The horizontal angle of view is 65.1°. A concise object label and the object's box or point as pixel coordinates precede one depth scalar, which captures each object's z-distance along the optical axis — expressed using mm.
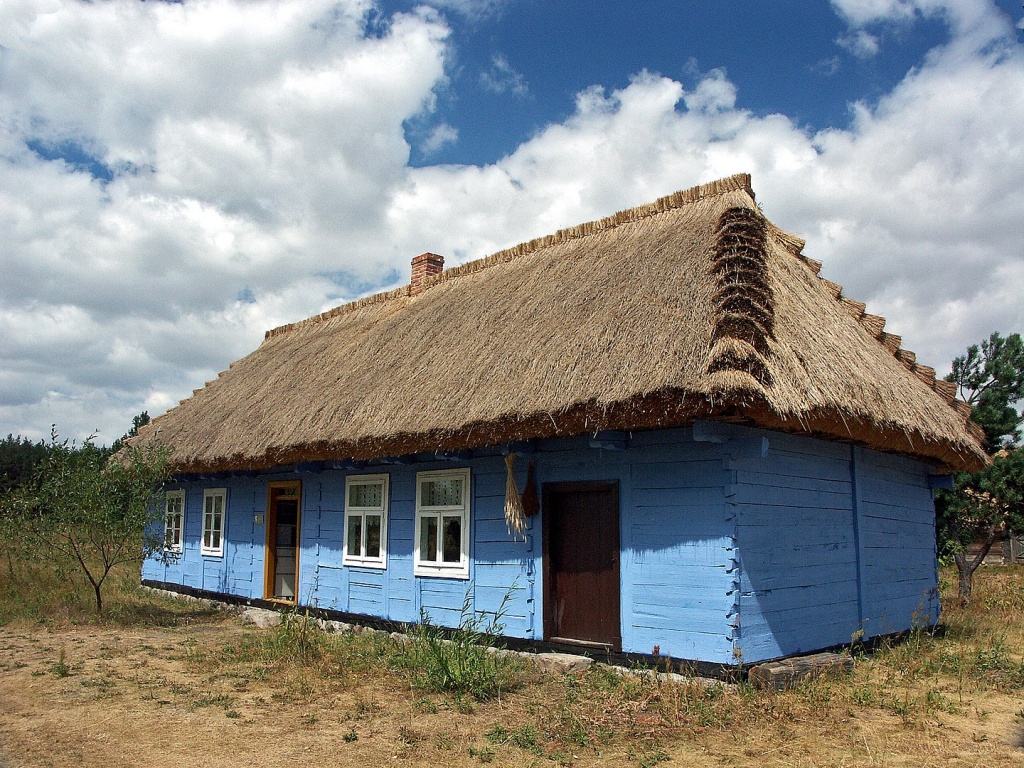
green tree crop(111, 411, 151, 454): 37156
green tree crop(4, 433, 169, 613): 11515
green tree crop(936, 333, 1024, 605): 14055
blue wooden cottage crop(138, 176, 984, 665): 7152
